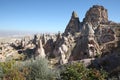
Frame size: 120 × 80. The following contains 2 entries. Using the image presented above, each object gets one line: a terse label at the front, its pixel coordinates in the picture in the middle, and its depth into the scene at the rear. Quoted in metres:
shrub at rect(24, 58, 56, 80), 9.08
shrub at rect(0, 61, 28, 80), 8.23
